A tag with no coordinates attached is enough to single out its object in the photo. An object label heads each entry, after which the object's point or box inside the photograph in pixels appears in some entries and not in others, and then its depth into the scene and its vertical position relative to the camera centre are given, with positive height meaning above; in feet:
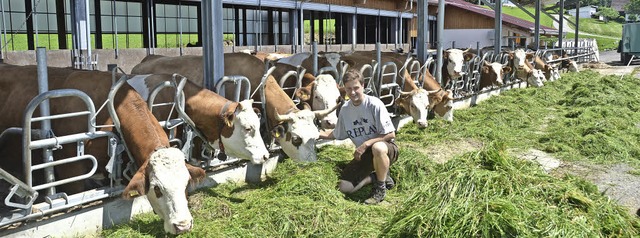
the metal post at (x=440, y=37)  42.45 +1.38
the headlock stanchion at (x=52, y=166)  14.39 -2.89
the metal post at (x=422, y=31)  41.80 +1.80
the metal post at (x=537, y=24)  75.66 +4.16
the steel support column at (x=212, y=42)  22.18 +0.60
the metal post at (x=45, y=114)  15.44 -1.46
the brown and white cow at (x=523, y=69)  59.29 -1.35
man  19.44 -2.81
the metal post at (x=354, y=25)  83.46 +4.63
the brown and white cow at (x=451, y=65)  45.48 -0.69
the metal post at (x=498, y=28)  59.06 +2.78
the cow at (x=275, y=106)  22.07 -1.91
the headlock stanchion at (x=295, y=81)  26.68 -1.06
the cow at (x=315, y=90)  26.66 -1.50
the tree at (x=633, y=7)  391.04 +32.01
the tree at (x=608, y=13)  401.51 +28.47
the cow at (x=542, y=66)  67.00 -1.21
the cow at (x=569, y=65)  84.94 -1.42
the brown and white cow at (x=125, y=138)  14.64 -2.24
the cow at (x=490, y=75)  51.62 -1.67
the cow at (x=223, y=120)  19.60 -2.06
